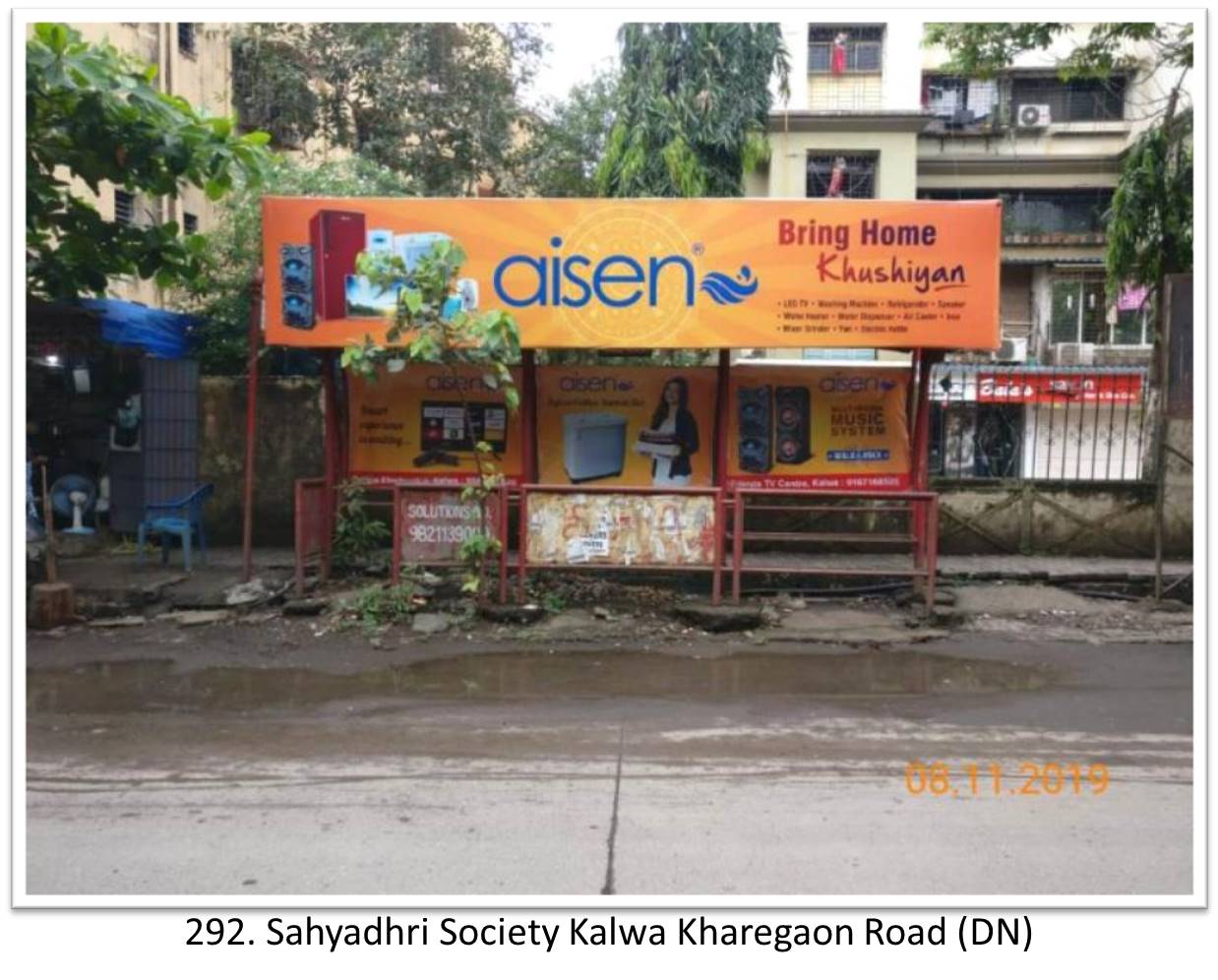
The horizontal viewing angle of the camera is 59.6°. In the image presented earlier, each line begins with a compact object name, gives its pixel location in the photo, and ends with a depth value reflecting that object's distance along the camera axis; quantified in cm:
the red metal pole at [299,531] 934
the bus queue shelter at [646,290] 896
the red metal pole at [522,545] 905
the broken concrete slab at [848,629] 859
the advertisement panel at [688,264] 895
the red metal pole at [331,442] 989
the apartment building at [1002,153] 2611
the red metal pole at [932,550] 903
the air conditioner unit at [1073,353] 2725
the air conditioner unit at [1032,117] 2744
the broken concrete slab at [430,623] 870
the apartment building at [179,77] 1819
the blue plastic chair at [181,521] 1047
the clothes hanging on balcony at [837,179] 2575
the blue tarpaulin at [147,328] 1143
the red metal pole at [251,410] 951
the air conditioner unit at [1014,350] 2747
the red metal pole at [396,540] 919
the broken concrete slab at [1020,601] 941
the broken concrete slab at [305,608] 914
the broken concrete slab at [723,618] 881
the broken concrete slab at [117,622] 895
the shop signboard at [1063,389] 1151
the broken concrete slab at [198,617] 904
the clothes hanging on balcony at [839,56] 2595
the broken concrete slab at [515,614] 890
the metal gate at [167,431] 1120
